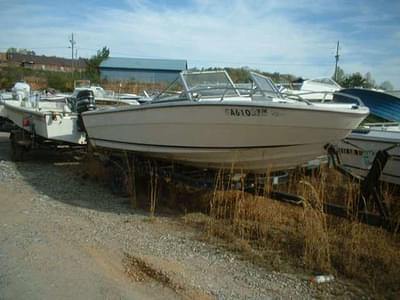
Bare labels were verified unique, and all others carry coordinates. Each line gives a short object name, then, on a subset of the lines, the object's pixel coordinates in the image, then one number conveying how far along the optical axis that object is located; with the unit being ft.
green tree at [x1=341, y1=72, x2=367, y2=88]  79.87
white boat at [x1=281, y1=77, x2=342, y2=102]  35.81
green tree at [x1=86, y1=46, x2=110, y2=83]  165.87
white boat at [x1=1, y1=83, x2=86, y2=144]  27.73
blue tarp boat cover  37.37
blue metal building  186.60
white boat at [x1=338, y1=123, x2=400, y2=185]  20.17
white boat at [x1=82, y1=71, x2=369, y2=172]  15.89
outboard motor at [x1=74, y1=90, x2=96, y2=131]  27.76
